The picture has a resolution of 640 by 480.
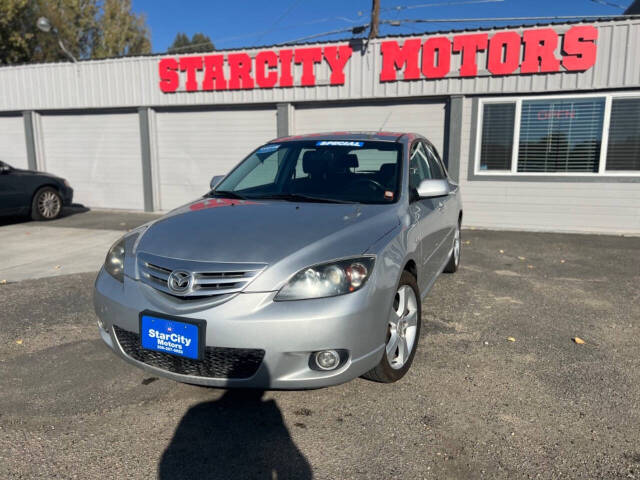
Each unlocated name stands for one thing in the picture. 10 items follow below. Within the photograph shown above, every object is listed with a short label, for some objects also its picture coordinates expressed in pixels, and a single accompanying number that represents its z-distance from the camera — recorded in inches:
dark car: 381.1
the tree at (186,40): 2657.5
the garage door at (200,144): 457.1
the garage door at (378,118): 407.5
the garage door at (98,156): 499.2
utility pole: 556.5
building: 364.8
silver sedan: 100.3
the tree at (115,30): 1418.6
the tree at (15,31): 953.5
